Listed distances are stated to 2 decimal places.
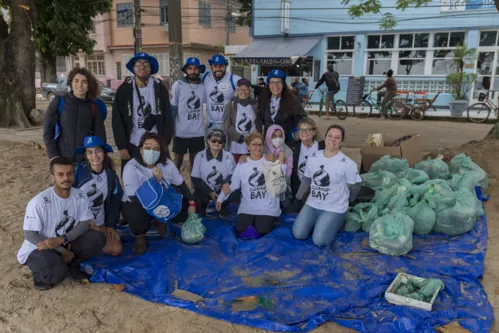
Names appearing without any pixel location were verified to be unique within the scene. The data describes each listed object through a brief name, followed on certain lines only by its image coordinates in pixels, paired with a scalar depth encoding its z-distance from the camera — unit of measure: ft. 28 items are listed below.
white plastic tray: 8.66
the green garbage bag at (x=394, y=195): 13.24
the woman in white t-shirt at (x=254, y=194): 12.98
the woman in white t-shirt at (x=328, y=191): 12.19
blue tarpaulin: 8.50
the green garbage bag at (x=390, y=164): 16.11
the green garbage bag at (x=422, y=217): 12.52
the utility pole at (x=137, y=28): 47.60
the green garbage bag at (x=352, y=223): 13.01
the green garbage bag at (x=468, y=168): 15.90
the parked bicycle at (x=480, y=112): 41.19
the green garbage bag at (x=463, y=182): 14.33
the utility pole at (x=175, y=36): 20.08
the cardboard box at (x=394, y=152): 17.28
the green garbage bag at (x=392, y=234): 11.28
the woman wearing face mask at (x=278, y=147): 14.01
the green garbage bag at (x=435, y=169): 16.25
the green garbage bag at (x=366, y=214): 12.84
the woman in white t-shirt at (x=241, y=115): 14.93
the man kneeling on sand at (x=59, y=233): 9.34
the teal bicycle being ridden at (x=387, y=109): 44.04
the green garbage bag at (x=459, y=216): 12.44
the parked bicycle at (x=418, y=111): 43.70
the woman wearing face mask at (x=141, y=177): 11.60
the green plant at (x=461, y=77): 47.01
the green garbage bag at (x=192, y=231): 12.18
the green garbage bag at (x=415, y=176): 14.69
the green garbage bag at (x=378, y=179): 14.73
